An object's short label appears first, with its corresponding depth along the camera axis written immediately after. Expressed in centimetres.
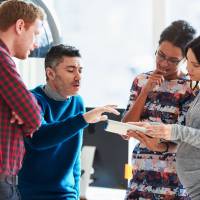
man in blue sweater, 322
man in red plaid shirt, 303
